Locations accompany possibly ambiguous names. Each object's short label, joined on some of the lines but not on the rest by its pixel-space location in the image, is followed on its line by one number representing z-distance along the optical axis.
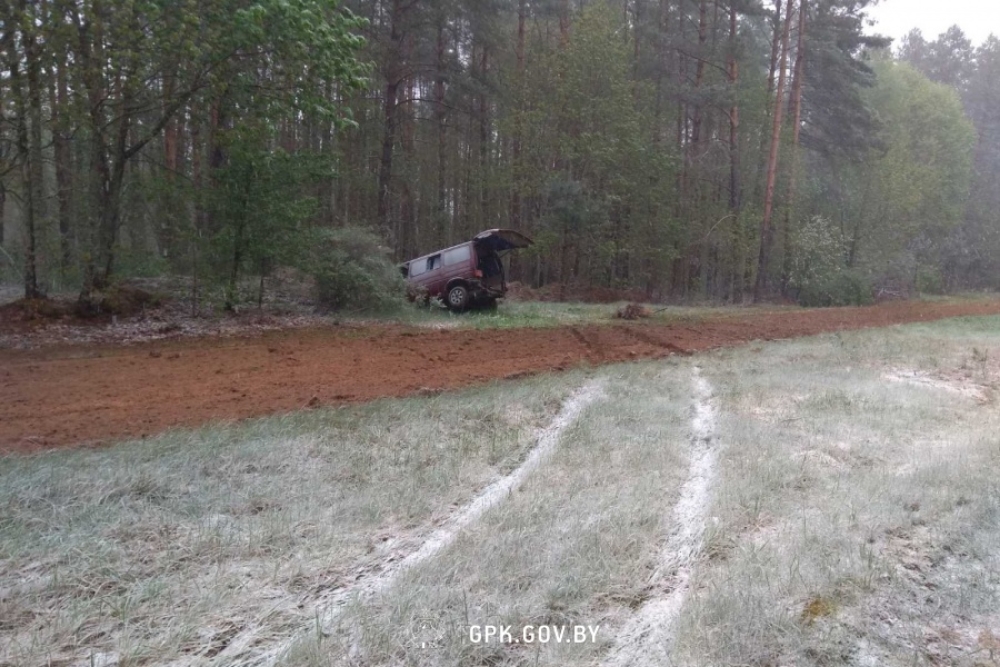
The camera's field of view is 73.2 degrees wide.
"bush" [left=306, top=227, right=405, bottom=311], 13.82
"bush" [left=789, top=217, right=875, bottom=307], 23.94
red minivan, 15.27
